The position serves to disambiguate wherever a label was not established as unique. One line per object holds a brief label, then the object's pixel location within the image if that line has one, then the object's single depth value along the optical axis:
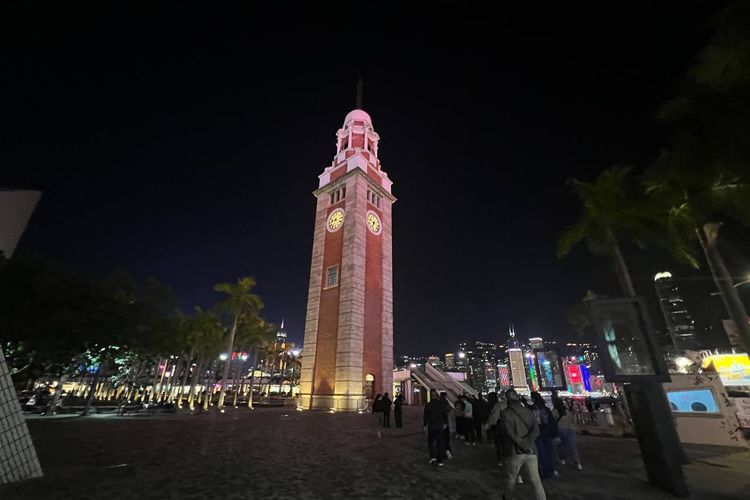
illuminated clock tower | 27.50
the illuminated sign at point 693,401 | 12.32
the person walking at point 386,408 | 15.57
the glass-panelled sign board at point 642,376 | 6.26
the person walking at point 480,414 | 12.38
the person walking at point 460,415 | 12.55
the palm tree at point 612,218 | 13.52
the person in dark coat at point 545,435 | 7.40
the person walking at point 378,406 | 15.06
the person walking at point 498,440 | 8.62
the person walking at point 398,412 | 16.92
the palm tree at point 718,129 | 5.43
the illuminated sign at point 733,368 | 27.94
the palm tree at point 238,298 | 32.97
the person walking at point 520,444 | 5.29
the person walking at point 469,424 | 12.28
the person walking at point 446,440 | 9.31
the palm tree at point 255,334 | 39.03
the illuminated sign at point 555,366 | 11.30
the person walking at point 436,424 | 8.48
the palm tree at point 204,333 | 35.56
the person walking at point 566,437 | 8.28
